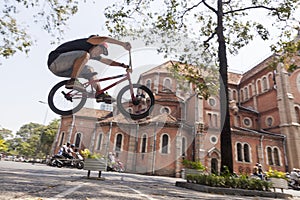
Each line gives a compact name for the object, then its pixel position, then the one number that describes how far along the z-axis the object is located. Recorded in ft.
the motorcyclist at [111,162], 59.01
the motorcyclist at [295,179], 44.42
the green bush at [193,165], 31.12
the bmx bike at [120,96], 18.51
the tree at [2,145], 61.21
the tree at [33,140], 144.56
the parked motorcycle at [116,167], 59.40
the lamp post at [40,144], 143.43
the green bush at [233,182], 20.58
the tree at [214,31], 29.25
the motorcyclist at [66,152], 47.26
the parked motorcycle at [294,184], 44.00
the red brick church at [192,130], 72.69
